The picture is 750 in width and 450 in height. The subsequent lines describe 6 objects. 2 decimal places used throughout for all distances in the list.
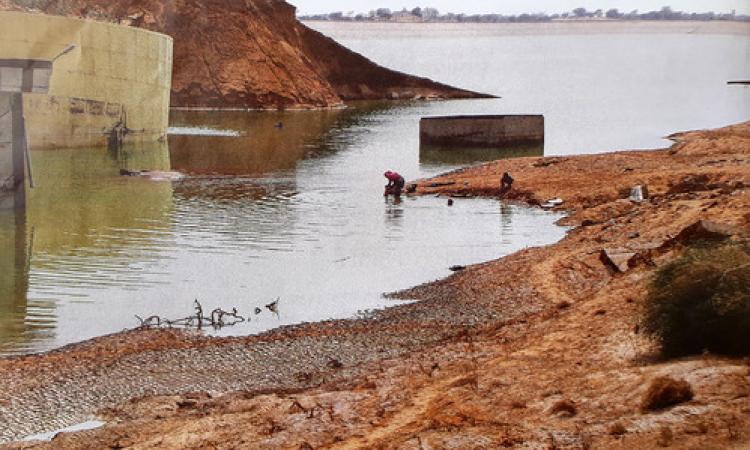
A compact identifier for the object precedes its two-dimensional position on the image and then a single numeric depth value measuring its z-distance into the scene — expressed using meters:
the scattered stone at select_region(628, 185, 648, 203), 35.12
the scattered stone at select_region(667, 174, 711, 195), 35.12
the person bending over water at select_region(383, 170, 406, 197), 40.33
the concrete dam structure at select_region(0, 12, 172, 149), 50.50
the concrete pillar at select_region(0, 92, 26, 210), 34.09
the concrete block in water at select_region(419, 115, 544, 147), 57.19
